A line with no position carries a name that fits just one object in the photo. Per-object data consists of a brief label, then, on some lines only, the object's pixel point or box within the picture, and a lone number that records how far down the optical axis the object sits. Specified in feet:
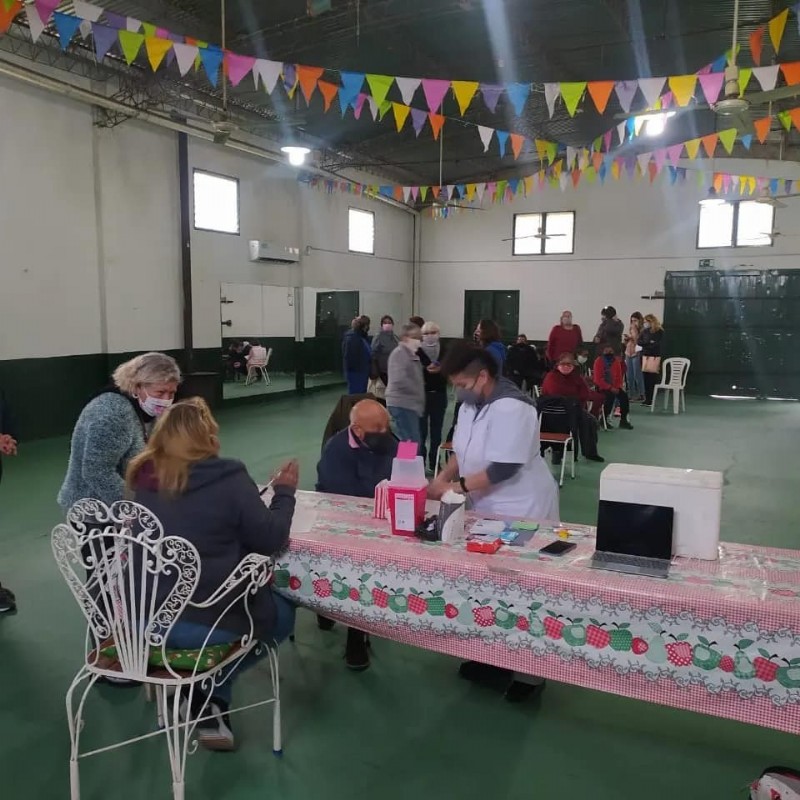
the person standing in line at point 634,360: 35.17
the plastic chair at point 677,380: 33.10
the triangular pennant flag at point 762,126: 18.55
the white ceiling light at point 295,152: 20.16
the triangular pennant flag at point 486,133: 21.04
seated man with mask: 9.55
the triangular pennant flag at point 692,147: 22.29
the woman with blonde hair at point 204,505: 6.15
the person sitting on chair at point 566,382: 19.38
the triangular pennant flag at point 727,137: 19.57
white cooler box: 6.26
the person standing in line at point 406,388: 17.12
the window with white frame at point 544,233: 43.52
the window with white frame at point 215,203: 30.58
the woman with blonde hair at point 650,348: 34.68
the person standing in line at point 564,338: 29.99
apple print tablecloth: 5.39
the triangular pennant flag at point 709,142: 21.31
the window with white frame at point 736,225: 38.47
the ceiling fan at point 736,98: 11.80
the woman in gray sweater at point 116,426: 7.84
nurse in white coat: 7.85
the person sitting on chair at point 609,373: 26.27
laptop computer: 6.26
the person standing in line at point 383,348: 23.46
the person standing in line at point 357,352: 24.25
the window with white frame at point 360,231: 41.73
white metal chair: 5.91
